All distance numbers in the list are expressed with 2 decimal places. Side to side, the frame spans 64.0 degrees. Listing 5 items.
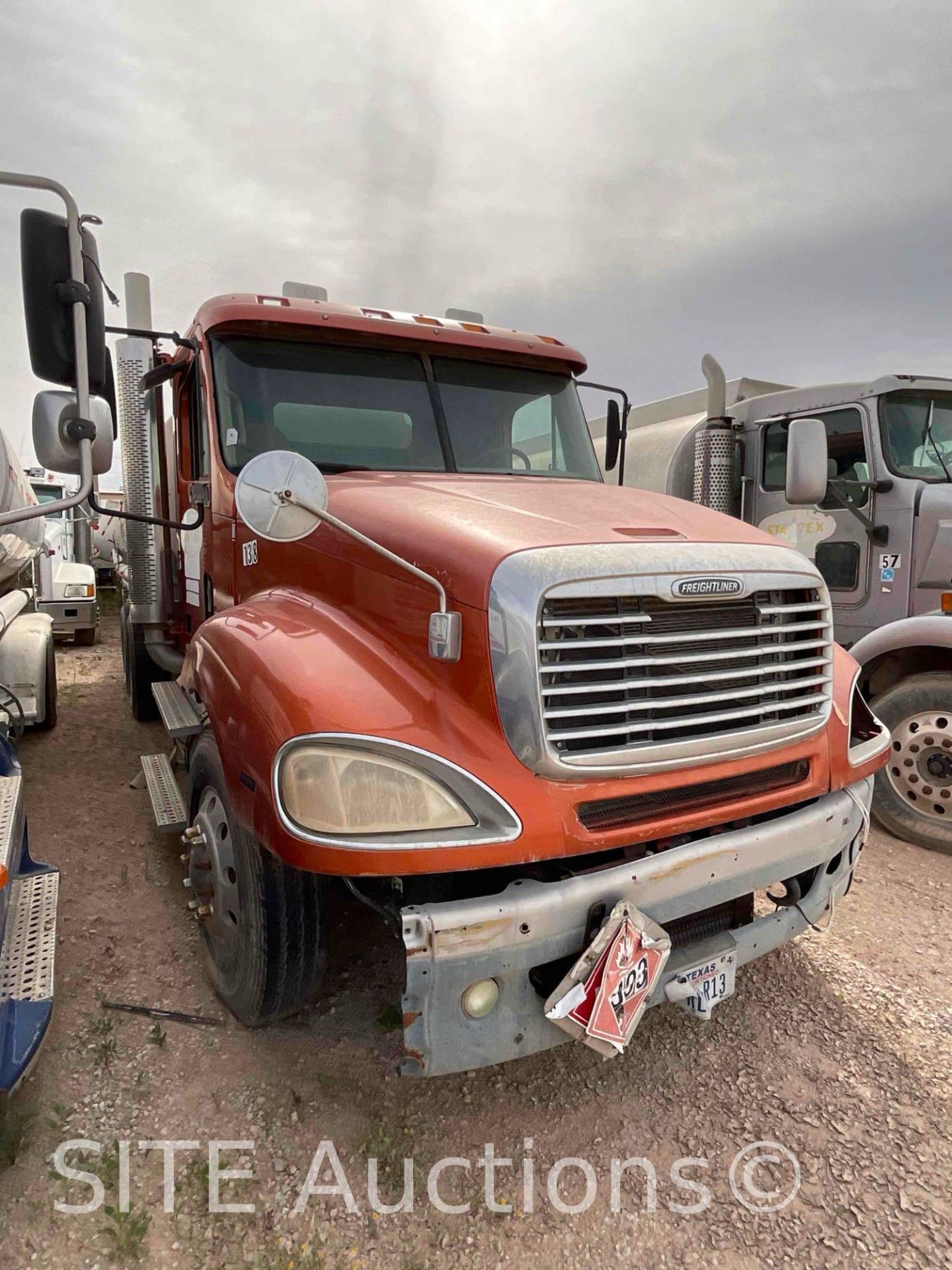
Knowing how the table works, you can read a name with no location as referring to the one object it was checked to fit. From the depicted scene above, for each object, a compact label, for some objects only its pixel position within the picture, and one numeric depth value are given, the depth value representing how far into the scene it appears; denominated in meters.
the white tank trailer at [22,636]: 4.66
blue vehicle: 2.11
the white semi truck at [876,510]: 4.32
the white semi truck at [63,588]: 9.35
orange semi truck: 1.88
